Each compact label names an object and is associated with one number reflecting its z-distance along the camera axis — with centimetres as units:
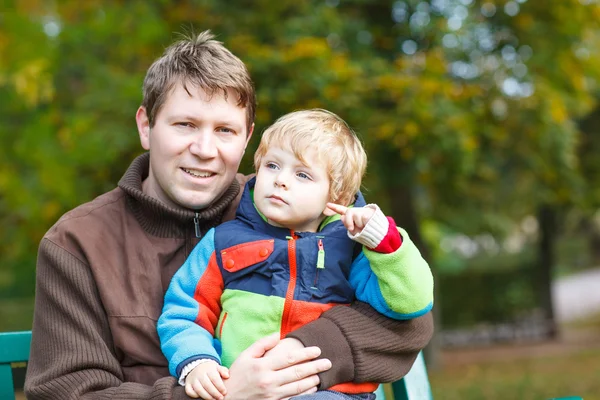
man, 230
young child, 230
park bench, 270
